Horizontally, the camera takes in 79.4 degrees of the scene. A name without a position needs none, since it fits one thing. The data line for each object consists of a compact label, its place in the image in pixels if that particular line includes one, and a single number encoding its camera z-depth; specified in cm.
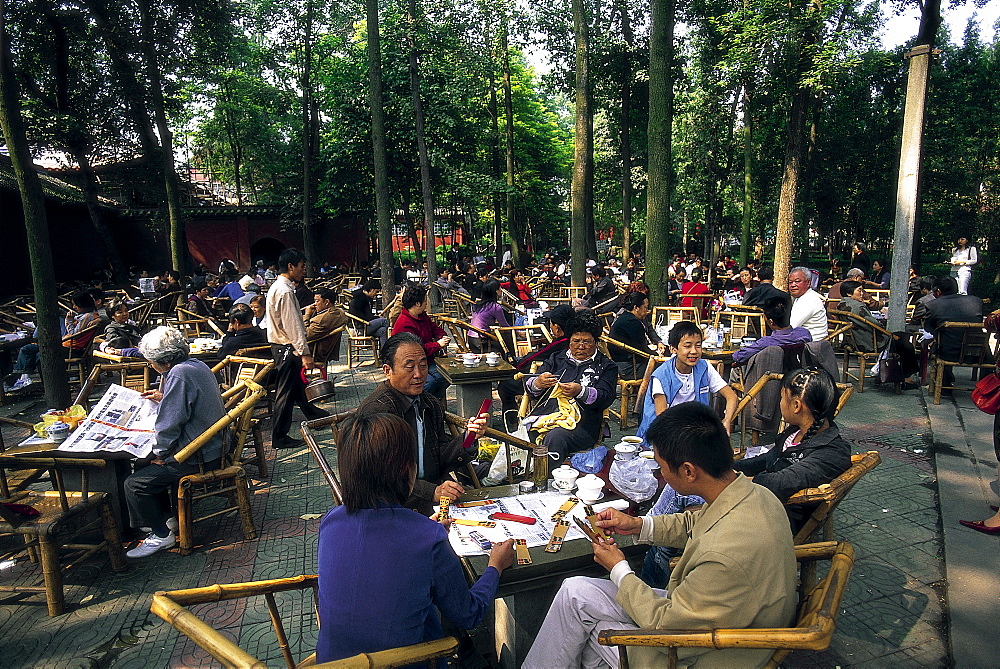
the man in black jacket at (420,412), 334
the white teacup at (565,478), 319
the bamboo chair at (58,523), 352
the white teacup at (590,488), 304
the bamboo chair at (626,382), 653
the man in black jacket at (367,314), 930
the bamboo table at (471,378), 608
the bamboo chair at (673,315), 913
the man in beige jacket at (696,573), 194
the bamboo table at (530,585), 248
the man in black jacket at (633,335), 673
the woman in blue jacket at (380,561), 196
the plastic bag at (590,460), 363
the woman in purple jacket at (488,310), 820
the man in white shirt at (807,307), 602
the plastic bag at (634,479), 318
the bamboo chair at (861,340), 800
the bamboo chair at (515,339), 760
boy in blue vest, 449
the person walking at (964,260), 1365
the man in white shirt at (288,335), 666
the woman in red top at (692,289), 1145
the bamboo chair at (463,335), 796
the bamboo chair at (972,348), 695
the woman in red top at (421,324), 638
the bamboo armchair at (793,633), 183
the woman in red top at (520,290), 1173
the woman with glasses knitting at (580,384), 447
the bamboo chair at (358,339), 984
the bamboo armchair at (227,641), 178
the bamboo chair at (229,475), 410
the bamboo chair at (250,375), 519
